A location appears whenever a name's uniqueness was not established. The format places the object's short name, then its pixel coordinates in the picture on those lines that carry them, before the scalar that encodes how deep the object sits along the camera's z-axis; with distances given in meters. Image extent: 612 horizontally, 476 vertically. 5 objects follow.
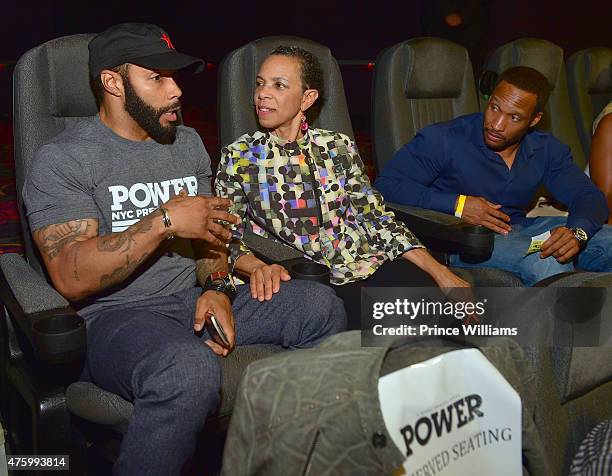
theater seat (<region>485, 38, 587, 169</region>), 3.19
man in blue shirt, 2.40
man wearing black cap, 1.48
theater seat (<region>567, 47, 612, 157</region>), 3.54
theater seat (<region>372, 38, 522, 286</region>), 2.71
